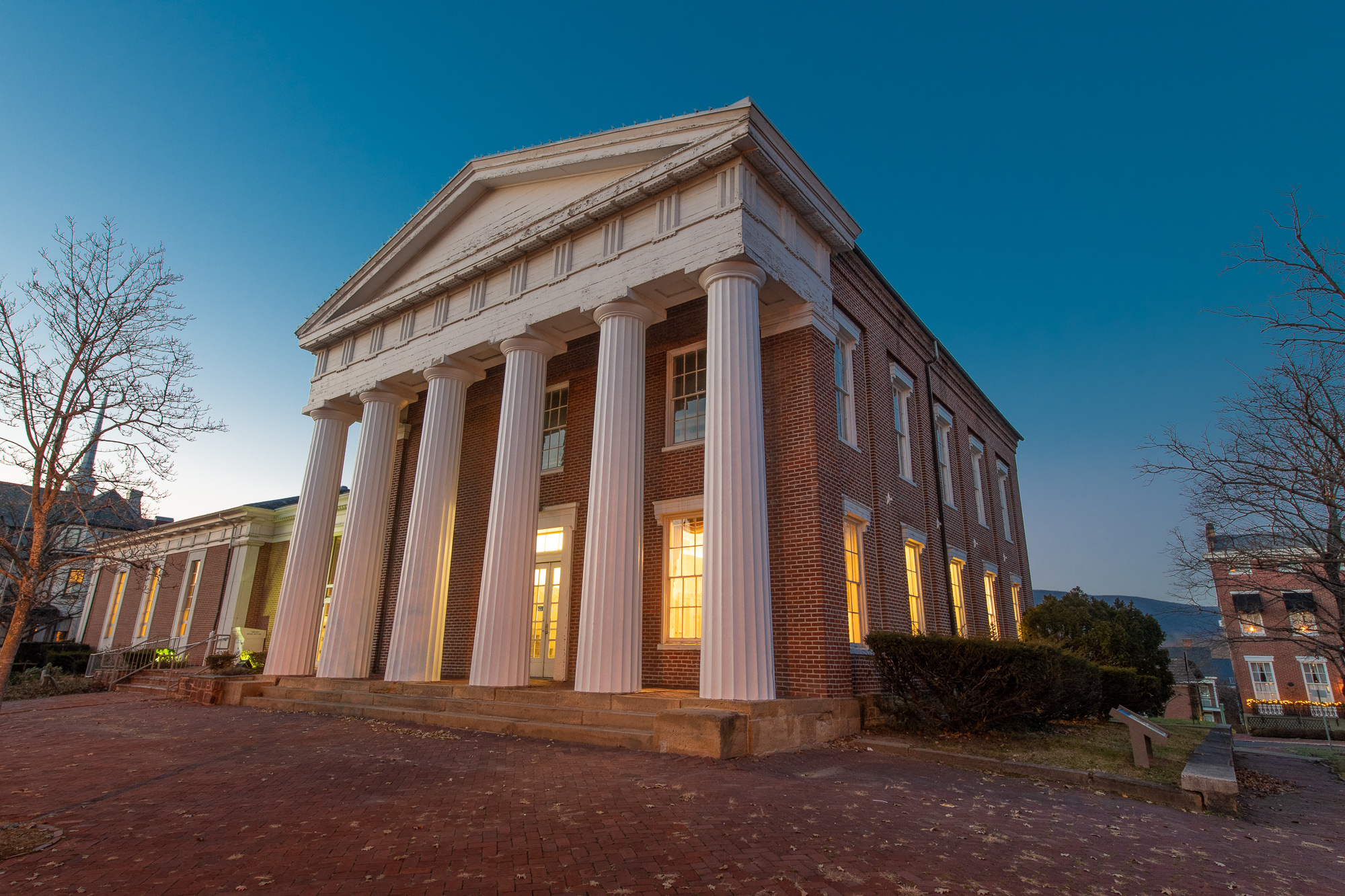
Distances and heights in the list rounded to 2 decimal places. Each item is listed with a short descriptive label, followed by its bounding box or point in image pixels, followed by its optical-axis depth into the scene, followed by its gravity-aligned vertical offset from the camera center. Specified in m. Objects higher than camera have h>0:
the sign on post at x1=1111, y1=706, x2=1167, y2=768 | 8.36 -0.89
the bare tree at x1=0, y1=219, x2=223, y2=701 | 8.97 +2.85
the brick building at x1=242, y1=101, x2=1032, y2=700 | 10.65 +4.11
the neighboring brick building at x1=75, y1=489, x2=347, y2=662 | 26.98 +2.38
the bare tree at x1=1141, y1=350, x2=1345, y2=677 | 9.89 +2.29
